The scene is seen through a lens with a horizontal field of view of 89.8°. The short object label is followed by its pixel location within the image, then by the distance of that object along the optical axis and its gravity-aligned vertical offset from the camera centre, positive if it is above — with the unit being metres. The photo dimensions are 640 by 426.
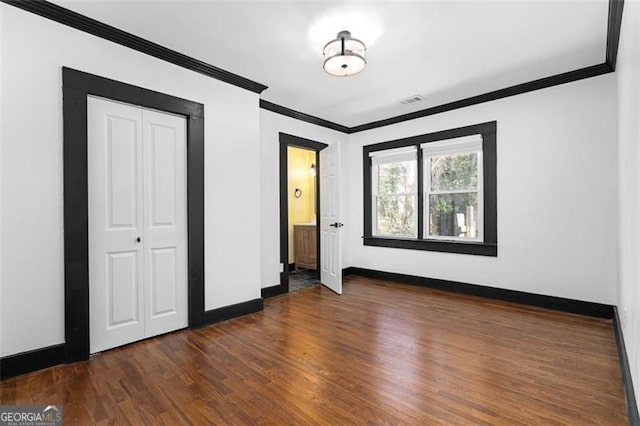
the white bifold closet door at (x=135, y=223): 2.68 -0.08
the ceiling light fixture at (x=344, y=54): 2.76 +1.39
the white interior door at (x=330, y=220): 4.69 -0.12
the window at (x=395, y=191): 5.18 +0.35
